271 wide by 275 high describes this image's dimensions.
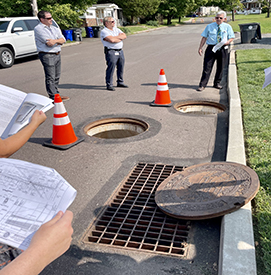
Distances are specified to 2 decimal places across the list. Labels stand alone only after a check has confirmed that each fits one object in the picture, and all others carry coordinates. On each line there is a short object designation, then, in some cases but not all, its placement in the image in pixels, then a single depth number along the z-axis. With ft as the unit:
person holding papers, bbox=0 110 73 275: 3.51
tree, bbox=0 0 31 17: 85.76
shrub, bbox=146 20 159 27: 154.51
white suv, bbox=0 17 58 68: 45.24
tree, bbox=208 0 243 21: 184.83
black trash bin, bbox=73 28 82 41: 84.69
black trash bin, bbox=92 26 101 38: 96.44
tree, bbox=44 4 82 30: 82.64
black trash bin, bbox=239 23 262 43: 53.62
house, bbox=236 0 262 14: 367.66
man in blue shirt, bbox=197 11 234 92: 25.26
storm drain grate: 8.95
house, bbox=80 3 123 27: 138.92
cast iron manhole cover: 9.54
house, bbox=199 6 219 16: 365.12
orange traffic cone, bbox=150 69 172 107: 22.09
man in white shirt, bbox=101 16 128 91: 26.55
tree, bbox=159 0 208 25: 171.63
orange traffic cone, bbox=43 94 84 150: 16.44
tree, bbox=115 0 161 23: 153.28
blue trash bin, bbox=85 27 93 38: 98.07
